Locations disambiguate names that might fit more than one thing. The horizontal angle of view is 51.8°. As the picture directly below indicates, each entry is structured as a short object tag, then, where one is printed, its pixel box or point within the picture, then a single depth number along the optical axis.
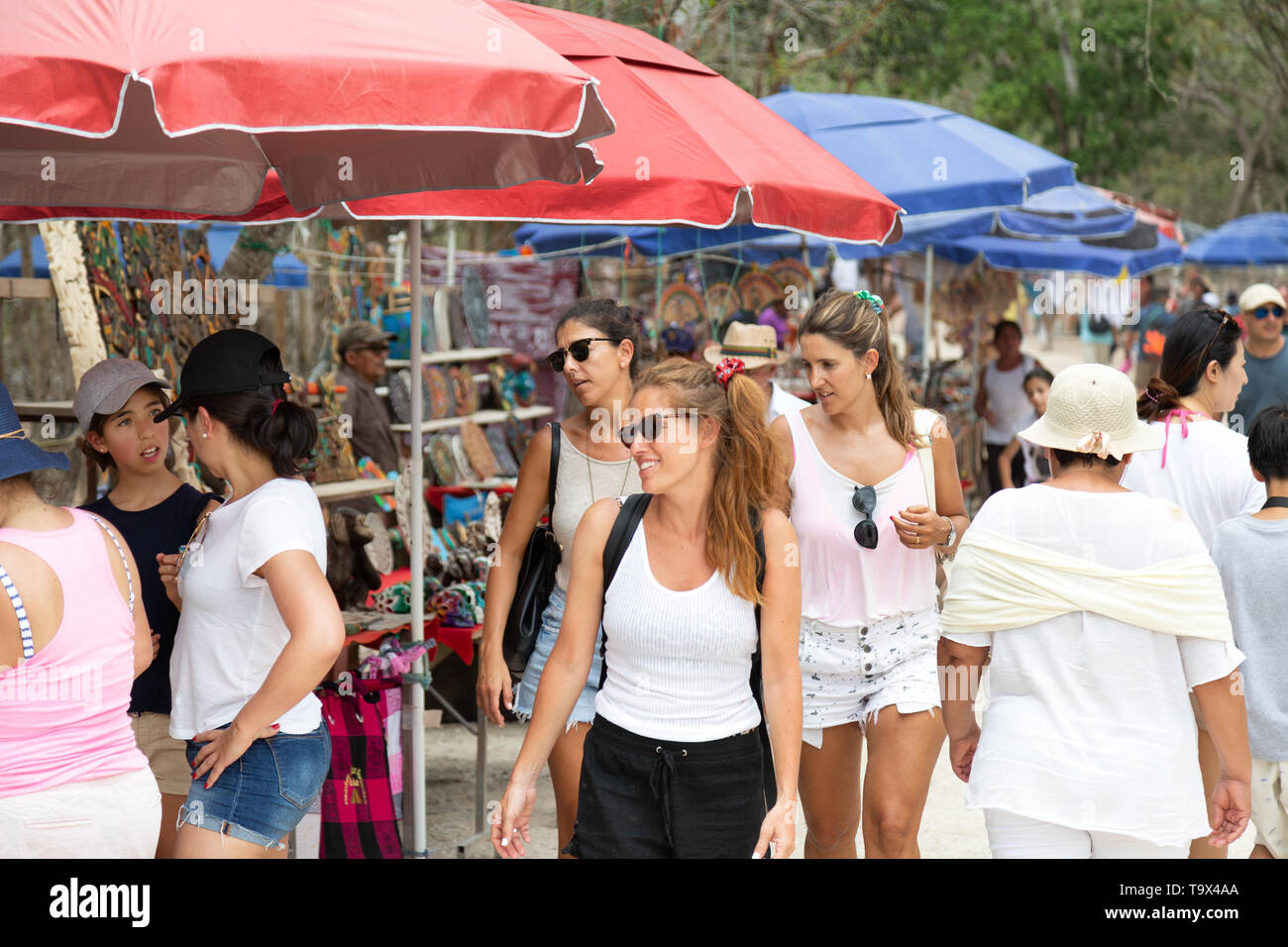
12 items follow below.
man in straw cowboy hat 6.72
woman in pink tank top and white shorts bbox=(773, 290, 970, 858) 3.87
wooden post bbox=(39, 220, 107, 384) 6.06
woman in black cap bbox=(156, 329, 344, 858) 3.07
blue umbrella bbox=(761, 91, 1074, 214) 7.71
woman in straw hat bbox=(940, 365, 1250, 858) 3.02
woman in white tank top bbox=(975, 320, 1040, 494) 11.65
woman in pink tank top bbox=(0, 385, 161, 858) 2.72
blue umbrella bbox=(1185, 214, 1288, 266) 21.25
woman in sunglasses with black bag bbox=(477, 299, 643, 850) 4.24
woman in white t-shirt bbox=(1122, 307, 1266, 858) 4.33
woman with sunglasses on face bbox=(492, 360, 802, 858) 3.05
